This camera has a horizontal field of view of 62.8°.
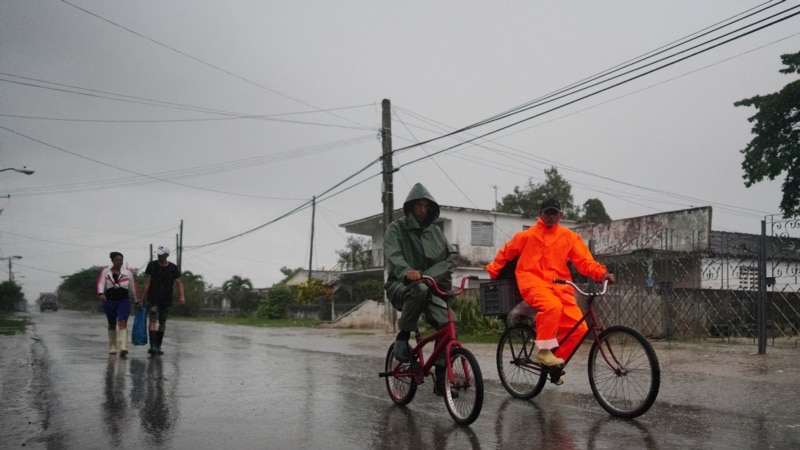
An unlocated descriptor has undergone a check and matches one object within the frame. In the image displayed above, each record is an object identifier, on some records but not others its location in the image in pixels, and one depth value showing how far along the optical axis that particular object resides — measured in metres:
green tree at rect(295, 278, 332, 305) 36.72
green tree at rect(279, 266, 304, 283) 62.95
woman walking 10.35
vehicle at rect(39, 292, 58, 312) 70.62
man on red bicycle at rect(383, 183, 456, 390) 5.36
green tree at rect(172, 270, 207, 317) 49.31
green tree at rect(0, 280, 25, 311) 65.00
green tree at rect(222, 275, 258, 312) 50.03
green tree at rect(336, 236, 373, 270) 41.62
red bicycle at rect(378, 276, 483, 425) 4.80
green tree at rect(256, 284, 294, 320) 39.03
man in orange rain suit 5.59
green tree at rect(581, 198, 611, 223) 50.62
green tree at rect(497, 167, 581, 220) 50.34
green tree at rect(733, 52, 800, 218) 27.23
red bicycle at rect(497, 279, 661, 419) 4.94
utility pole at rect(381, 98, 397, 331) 20.36
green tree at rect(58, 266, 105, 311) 80.25
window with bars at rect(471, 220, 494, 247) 36.91
